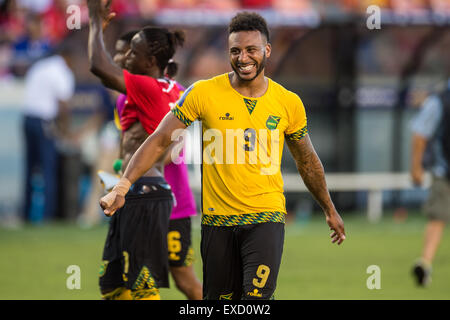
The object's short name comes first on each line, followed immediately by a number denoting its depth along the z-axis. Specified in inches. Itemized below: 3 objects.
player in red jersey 523.2
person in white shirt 1234.6
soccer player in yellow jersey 455.2
